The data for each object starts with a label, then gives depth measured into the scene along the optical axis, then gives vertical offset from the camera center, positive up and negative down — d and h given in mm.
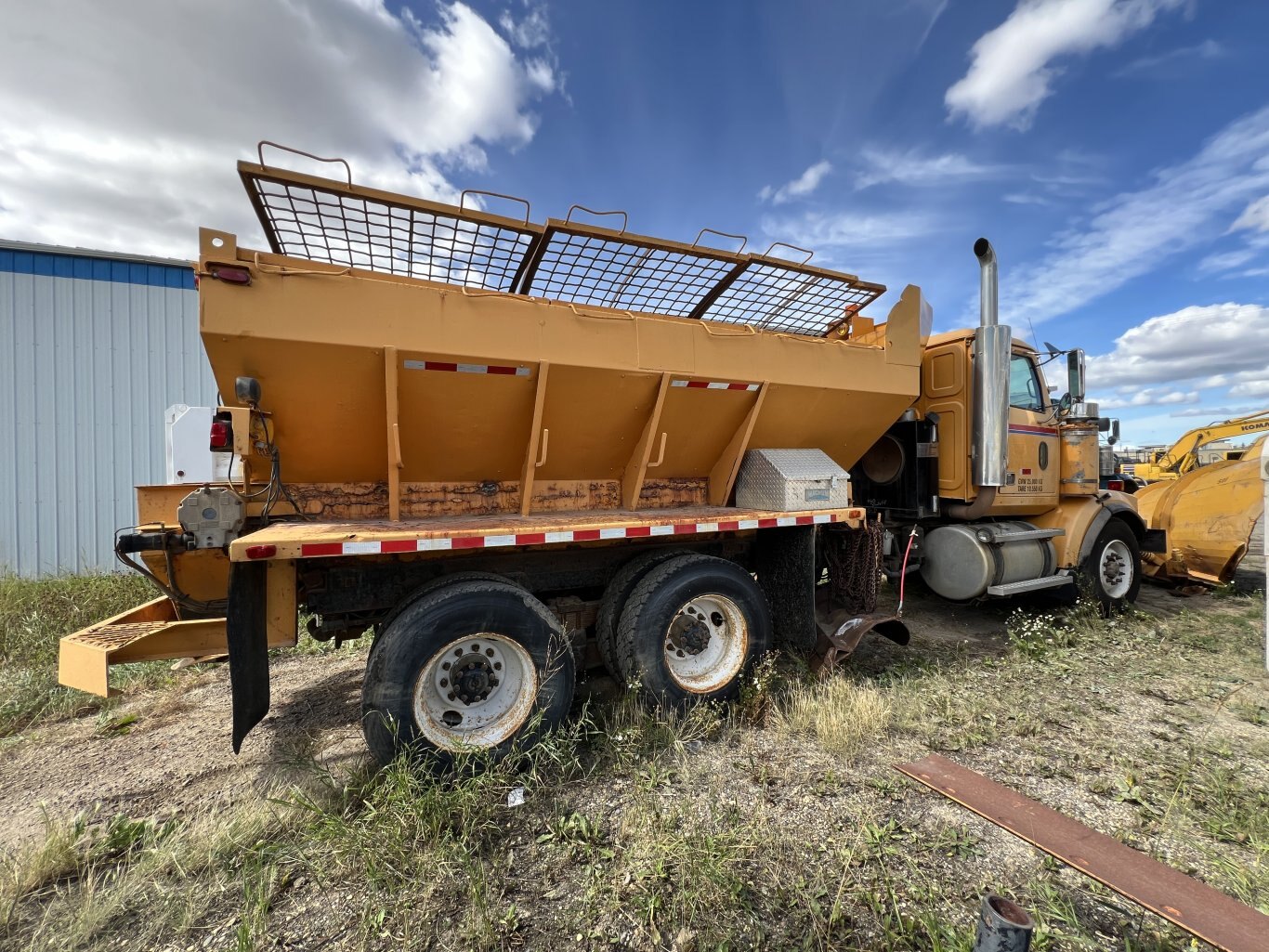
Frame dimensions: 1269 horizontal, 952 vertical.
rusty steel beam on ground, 2047 -1634
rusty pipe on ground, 1389 -1133
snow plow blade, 6930 -648
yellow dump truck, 2975 -61
